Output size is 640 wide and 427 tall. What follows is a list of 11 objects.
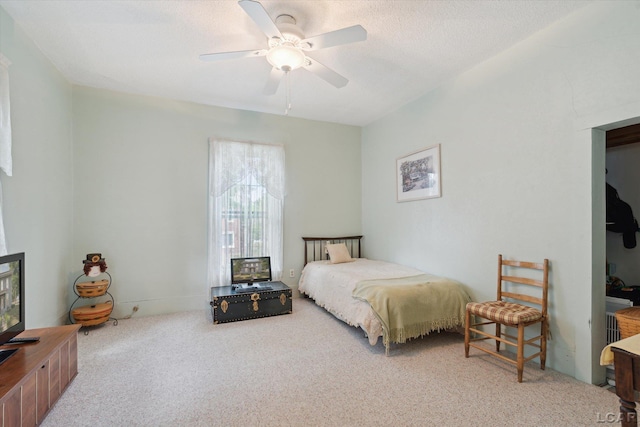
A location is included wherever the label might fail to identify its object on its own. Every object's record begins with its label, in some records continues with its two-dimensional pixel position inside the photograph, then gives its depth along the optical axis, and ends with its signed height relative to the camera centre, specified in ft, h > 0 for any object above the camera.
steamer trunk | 11.48 -3.74
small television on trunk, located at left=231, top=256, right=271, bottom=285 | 12.96 -2.58
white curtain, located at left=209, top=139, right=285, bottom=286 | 13.41 +0.55
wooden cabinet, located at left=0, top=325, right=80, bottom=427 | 4.70 -3.13
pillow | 14.28 -2.01
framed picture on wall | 11.59 +1.73
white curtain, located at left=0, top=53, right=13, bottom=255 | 6.84 +2.24
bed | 8.77 -2.93
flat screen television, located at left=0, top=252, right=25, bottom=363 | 5.58 -1.72
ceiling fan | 6.38 +4.27
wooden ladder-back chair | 7.27 -2.66
